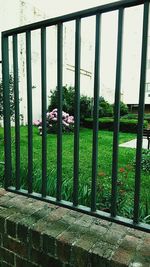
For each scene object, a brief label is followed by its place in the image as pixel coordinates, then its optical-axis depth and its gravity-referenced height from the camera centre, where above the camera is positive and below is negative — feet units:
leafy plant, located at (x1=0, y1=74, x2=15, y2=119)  25.70 +1.68
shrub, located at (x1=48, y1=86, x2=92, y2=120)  47.93 +1.85
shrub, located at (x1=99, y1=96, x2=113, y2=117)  62.05 +0.74
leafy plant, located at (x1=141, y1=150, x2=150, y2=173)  17.04 -3.62
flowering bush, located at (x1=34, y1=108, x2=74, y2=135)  39.14 -1.71
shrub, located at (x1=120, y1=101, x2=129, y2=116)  70.54 +0.73
